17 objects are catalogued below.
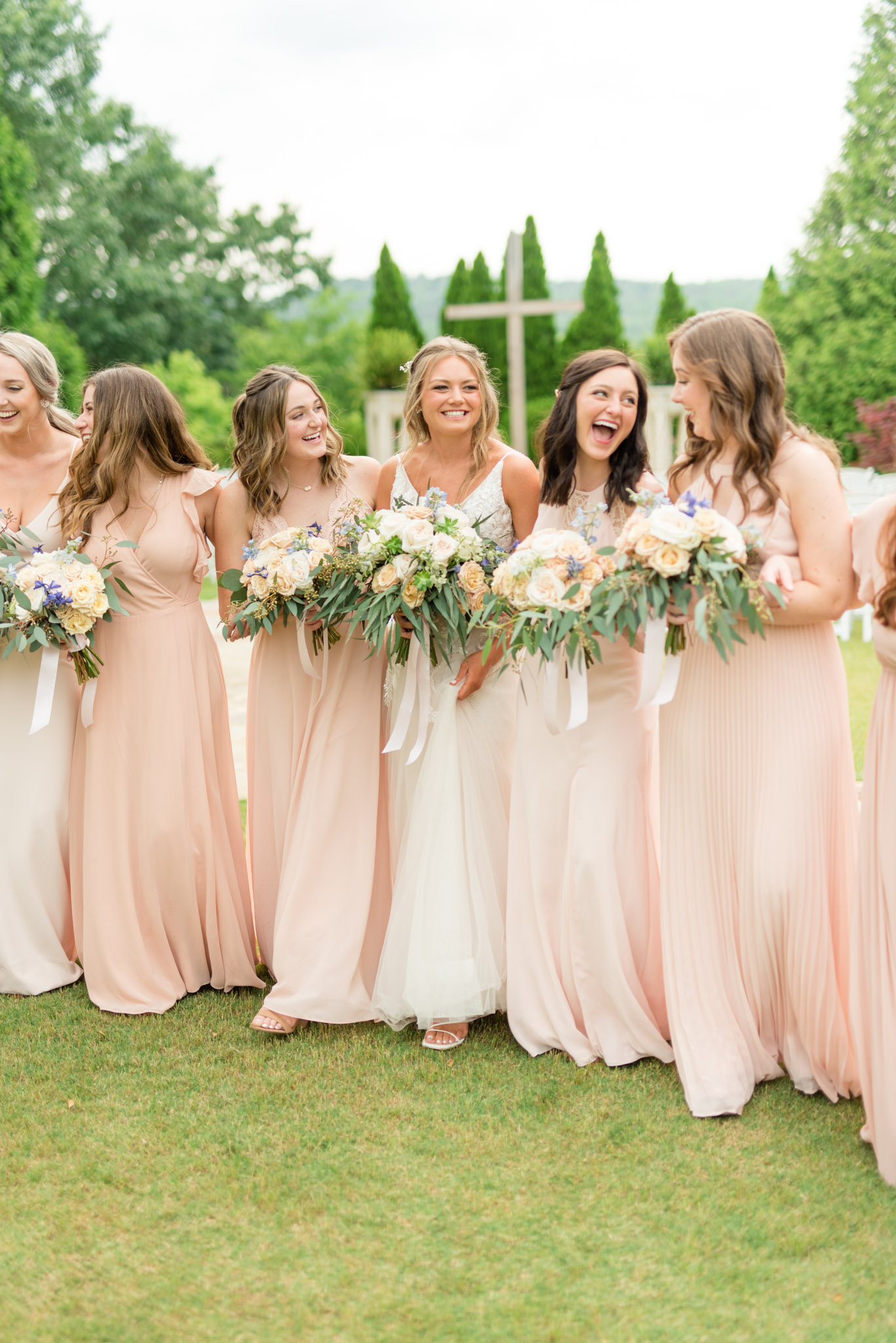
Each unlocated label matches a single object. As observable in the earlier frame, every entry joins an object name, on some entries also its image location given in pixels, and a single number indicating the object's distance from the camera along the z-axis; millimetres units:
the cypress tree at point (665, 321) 24609
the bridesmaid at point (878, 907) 3398
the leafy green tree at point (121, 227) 31984
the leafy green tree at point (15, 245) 21031
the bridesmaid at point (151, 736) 4910
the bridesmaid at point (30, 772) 5184
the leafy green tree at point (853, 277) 24344
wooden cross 13750
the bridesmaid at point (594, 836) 4262
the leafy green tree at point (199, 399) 27969
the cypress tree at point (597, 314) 24297
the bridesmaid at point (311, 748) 4746
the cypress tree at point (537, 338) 23672
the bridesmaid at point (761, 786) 3814
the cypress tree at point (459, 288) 24594
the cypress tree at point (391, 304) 25484
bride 4484
